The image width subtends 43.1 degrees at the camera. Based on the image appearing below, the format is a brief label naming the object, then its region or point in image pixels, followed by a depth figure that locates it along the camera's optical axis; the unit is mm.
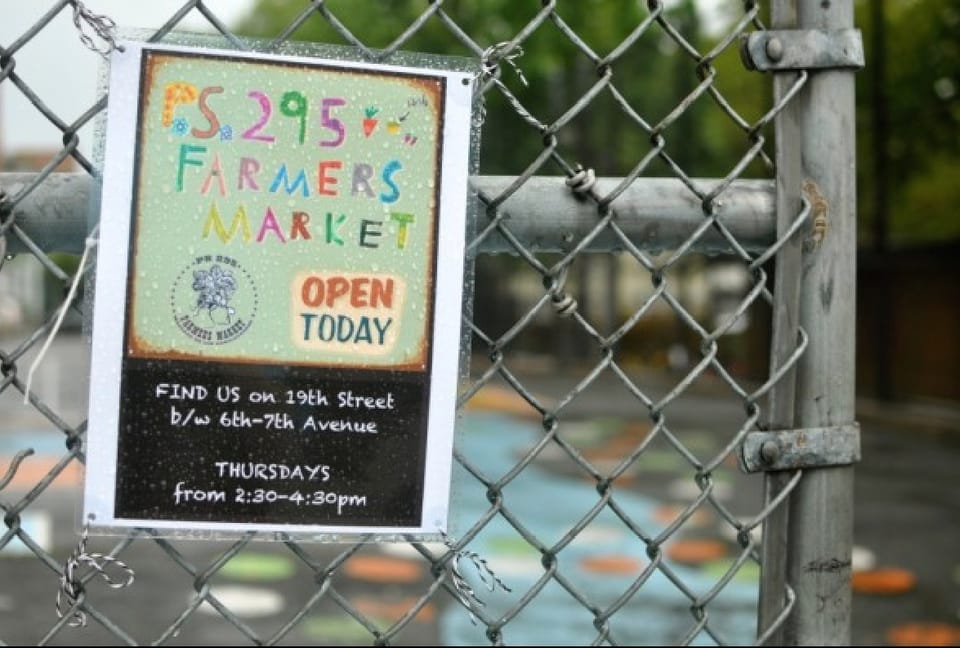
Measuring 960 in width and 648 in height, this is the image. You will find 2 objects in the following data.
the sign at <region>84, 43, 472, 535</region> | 1292
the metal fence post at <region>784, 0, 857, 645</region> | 1611
